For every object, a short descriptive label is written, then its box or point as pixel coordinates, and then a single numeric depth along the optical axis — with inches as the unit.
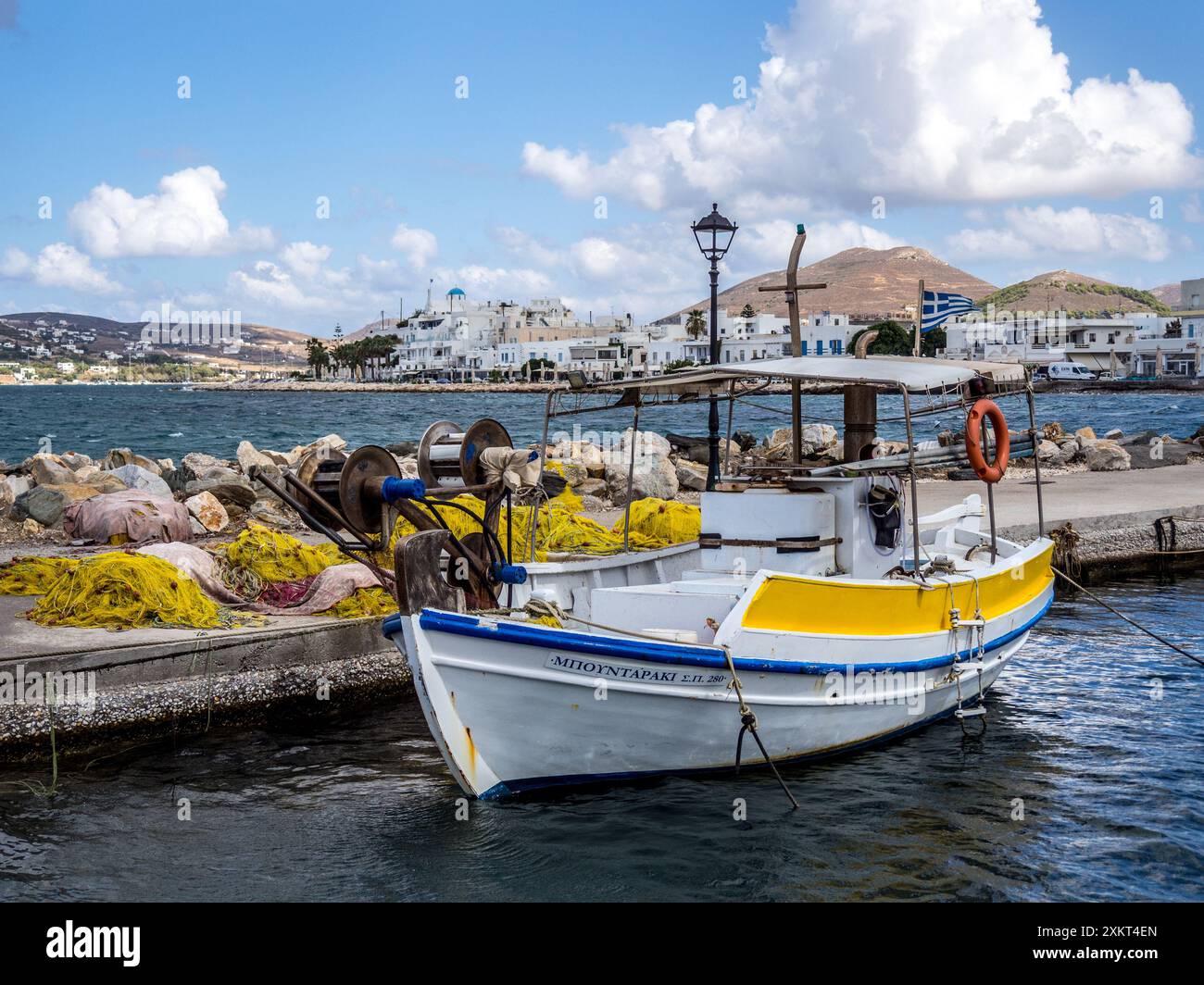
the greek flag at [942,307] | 482.0
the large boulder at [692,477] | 899.4
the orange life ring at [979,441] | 371.1
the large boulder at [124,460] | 1050.7
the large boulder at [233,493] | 766.5
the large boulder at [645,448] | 928.5
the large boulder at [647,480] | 822.5
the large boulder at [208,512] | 669.9
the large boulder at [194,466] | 1007.0
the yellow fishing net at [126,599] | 405.1
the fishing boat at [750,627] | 311.6
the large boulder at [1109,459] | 1071.0
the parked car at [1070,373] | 4402.8
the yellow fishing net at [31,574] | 462.0
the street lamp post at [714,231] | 584.4
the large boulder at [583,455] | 983.0
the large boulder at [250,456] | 1176.4
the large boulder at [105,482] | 815.1
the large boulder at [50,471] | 888.3
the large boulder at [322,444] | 1263.5
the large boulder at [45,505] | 674.8
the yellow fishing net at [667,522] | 577.0
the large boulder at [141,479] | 844.0
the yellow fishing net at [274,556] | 485.7
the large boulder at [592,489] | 863.1
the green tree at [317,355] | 7564.0
